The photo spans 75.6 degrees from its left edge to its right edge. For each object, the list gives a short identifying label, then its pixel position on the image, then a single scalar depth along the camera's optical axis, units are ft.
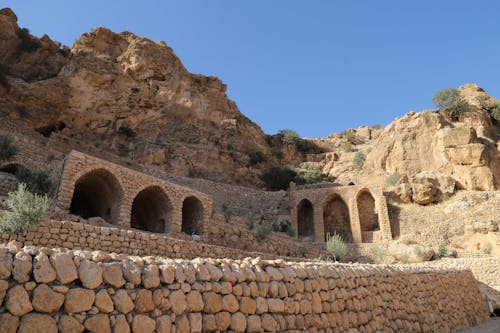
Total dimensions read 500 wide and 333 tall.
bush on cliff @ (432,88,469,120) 92.63
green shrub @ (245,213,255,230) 56.20
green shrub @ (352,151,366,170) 101.16
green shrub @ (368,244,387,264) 57.57
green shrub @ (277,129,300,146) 124.47
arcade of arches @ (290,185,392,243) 75.31
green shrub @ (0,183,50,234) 23.71
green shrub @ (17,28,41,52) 102.63
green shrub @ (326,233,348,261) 53.31
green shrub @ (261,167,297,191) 104.58
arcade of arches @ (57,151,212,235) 38.42
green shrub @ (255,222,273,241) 50.67
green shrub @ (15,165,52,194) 38.86
